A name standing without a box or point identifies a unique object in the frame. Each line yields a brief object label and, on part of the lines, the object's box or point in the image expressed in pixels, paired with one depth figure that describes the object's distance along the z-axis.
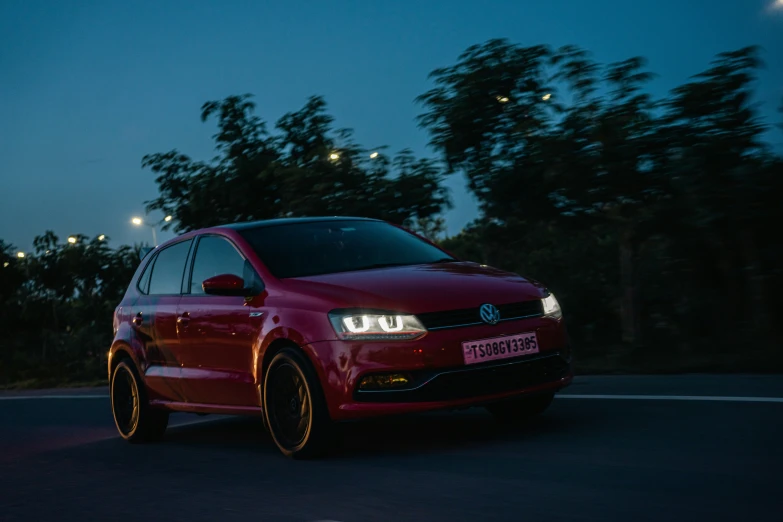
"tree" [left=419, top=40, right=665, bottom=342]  12.52
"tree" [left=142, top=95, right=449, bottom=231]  16.98
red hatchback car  6.79
